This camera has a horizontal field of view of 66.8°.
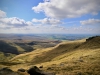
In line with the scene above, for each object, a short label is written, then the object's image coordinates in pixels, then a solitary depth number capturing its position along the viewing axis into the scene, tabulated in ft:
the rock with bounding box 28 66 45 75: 50.18
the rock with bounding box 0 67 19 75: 45.32
